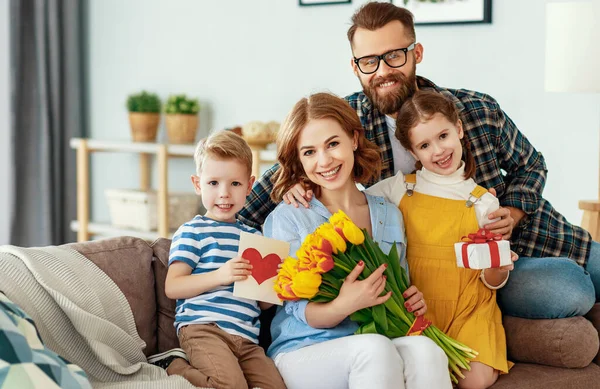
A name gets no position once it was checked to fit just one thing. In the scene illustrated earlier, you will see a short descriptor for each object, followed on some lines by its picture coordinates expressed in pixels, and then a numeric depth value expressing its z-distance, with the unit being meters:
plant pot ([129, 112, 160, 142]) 4.68
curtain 4.77
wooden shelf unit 4.35
